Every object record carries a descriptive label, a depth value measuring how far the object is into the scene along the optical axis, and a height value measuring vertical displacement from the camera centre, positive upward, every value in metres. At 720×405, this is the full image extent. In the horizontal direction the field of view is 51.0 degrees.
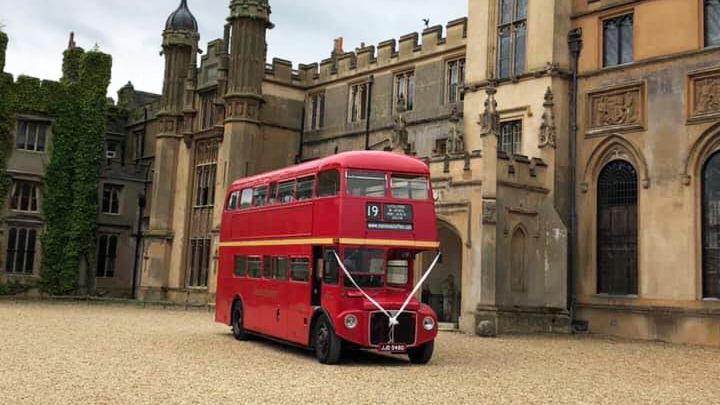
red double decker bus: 13.45 +0.53
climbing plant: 34.97 +4.59
